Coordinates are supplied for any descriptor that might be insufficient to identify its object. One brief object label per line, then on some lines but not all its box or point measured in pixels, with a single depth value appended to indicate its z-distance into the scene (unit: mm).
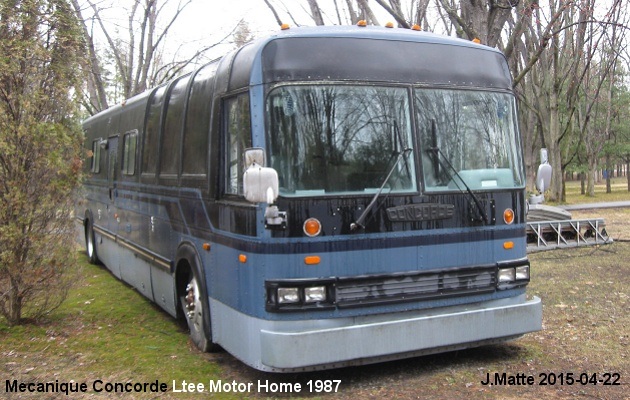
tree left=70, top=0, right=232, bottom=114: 22375
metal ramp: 14409
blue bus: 5332
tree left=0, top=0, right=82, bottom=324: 7531
